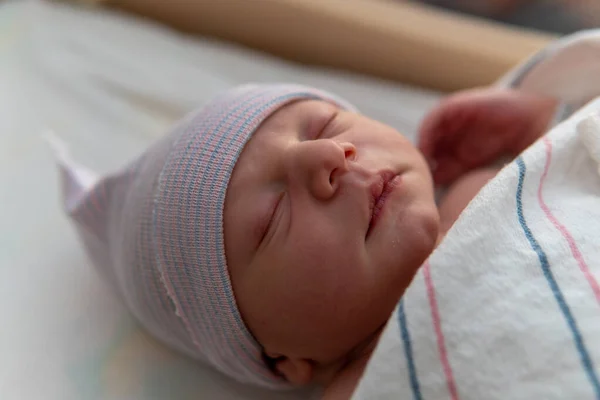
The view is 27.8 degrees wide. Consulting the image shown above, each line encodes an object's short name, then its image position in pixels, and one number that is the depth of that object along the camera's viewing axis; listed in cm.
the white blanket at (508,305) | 37
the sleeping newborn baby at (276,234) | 42
